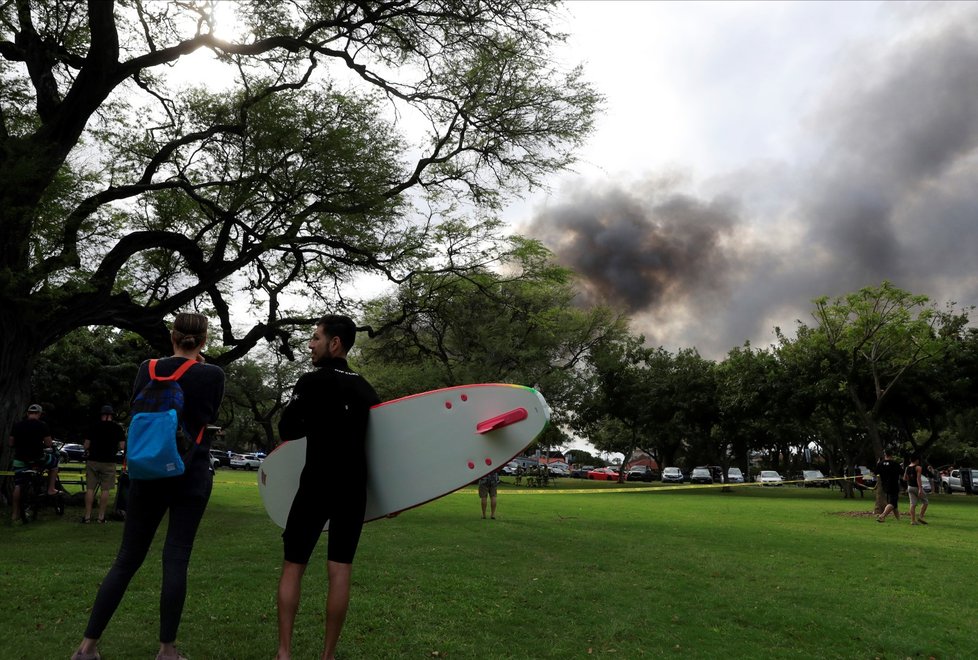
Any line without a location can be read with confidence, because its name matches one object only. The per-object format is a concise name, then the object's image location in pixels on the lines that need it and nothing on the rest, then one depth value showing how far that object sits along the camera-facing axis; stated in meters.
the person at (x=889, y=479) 15.95
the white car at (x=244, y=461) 53.31
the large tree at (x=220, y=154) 11.02
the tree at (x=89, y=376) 32.16
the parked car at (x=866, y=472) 35.44
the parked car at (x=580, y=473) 60.51
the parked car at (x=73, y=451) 43.81
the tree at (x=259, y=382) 47.94
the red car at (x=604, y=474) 53.09
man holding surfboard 3.42
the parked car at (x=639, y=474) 53.34
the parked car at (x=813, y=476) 46.28
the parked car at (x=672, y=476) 48.69
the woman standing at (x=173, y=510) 3.47
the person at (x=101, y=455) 10.34
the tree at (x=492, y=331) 16.41
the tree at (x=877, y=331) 22.37
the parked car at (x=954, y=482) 38.93
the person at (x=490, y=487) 12.95
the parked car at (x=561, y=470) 61.26
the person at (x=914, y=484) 15.21
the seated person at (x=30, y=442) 10.35
